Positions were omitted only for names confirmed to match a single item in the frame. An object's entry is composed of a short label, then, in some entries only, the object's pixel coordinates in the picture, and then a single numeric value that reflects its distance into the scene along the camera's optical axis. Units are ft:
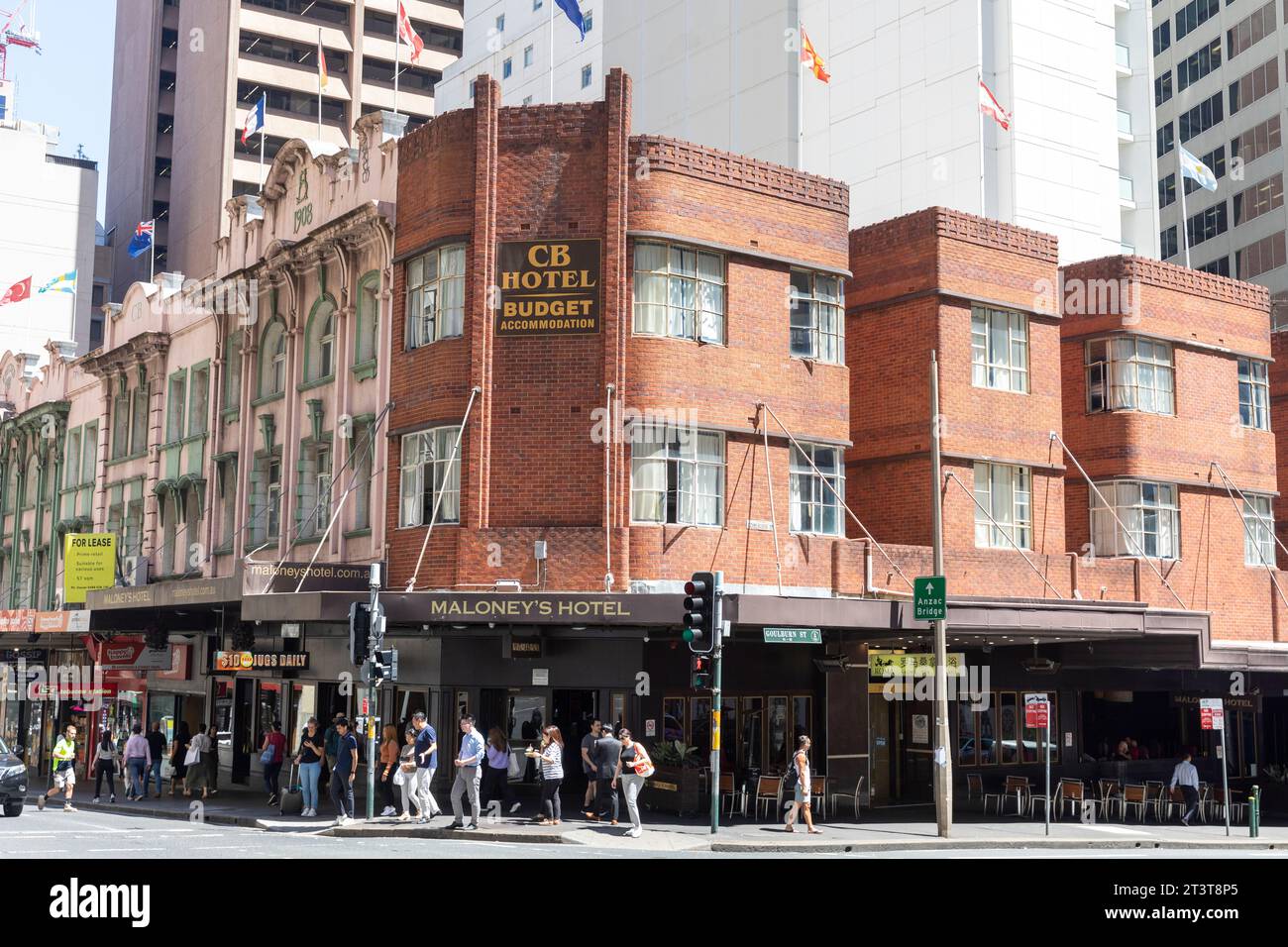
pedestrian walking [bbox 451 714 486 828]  75.66
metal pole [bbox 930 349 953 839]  77.92
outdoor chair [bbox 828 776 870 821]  88.89
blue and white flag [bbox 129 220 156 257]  158.92
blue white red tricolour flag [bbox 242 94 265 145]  134.72
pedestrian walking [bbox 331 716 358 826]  79.92
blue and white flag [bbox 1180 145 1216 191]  126.72
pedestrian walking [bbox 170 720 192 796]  110.11
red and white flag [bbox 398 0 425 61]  122.83
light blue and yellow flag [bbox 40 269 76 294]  169.68
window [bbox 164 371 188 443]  131.13
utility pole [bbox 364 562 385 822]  76.54
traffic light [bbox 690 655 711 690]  74.79
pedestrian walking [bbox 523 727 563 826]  77.10
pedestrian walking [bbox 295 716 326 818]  85.20
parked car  86.17
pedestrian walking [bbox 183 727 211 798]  102.37
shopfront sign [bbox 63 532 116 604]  124.77
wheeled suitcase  87.66
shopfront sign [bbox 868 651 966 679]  100.53
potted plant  85.56
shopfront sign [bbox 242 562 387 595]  91.61
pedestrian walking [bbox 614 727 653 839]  74.28
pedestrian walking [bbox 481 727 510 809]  84.23
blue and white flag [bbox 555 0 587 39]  103.86
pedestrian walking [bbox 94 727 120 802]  106.57
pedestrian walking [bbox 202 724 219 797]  102.78
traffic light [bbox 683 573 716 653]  74.23
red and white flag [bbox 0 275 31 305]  173.47
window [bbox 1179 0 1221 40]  235.61
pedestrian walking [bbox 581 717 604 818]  80.89
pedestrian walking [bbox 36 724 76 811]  96.17
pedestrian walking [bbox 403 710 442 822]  78.79
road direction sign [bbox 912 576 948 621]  78.54
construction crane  266.57
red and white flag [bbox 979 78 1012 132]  124.88
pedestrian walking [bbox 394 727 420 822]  78.95
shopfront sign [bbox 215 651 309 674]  97.25
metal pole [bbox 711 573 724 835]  74.64
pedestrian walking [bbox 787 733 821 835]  79.25
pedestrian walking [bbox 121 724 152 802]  104.99
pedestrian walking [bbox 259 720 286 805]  96.22
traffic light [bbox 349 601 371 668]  76.48
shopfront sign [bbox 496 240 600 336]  90.17
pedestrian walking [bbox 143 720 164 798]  106.32
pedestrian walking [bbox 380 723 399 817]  86.99
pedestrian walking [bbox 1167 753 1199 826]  96.84
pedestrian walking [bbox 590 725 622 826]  77.41
